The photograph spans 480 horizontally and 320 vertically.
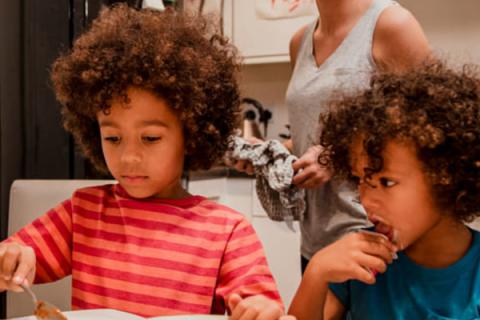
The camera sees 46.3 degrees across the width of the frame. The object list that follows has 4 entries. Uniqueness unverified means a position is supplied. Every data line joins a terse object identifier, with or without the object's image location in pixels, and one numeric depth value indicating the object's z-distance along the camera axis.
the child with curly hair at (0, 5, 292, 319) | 0.85
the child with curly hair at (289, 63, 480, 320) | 0.69
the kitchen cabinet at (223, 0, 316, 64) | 2.54
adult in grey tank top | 1.01
